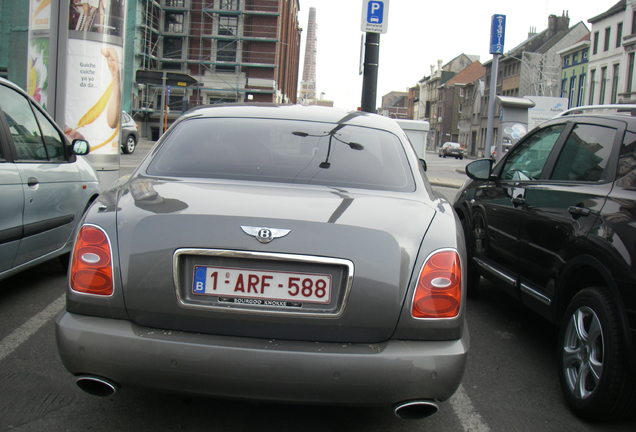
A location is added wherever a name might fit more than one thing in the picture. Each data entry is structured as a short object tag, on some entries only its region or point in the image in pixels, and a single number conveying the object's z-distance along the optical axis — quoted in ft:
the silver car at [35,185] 15.55
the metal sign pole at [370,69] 43.42
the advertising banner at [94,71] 34.27
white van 51.23
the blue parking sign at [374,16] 43.21
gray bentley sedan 8.16
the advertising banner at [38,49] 36.60
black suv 10.18
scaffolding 208.54
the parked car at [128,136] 86.07
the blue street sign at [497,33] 56.70
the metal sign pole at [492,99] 59.67
